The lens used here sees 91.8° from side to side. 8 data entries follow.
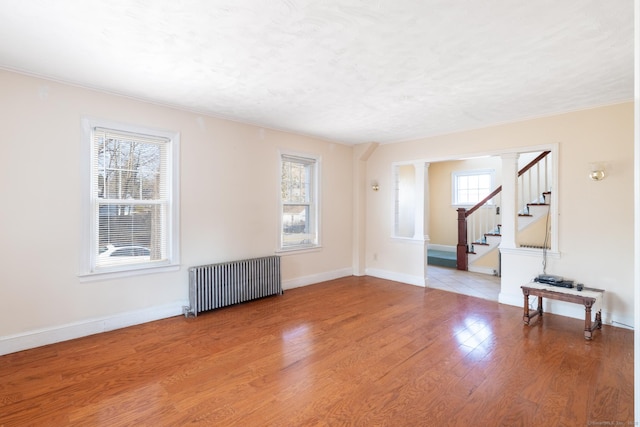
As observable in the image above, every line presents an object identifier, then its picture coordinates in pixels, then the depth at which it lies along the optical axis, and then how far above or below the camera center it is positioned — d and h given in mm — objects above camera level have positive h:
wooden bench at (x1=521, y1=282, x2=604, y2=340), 3170 -934
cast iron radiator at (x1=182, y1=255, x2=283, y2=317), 3842 -980
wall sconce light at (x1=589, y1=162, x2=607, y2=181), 3541 +457
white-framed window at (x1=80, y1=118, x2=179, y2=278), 3250 +123
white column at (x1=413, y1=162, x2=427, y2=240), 5340 +216
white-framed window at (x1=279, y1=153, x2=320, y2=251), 5125 +145
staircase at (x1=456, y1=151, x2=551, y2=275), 5328 -246
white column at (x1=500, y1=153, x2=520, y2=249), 4309 +150
